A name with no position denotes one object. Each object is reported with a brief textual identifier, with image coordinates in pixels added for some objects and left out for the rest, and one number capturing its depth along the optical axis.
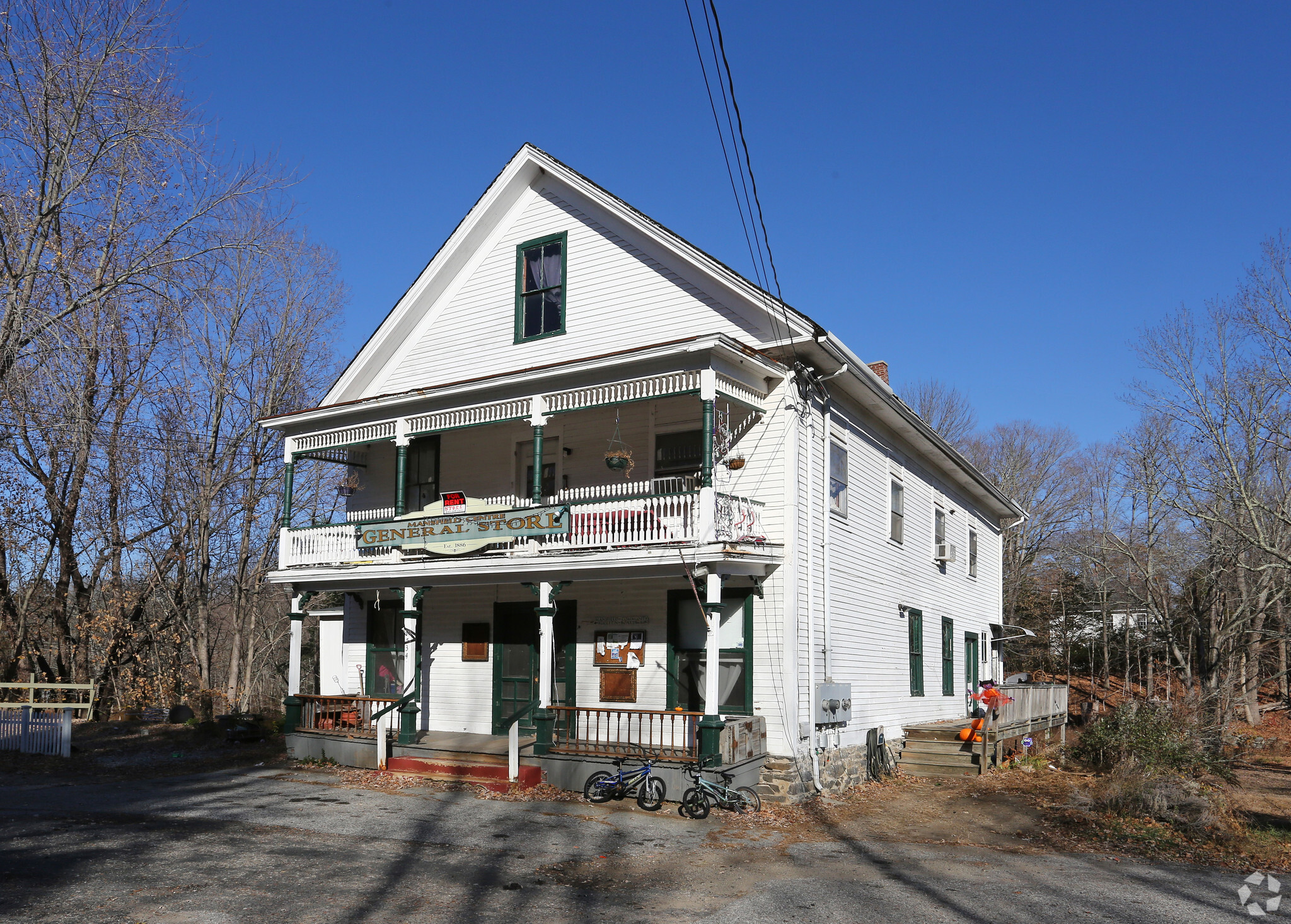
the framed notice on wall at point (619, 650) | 16.11
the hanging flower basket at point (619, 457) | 15.23
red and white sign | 16.56
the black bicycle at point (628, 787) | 13.16
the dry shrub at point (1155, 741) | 15.18
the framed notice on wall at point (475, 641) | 18.02
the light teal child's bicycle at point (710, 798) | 12.74
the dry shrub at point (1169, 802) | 12.30
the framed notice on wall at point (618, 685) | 16.08
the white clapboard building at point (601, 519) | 14.58
